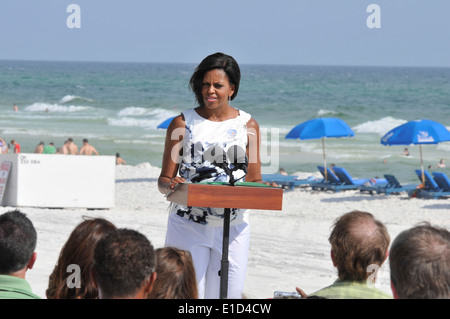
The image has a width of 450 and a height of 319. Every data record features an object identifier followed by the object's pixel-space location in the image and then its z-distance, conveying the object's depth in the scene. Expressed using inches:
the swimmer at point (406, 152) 1060.2
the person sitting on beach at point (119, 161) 900.3
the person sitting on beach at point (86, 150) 749.3
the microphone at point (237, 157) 125.4
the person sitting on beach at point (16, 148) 786.2
